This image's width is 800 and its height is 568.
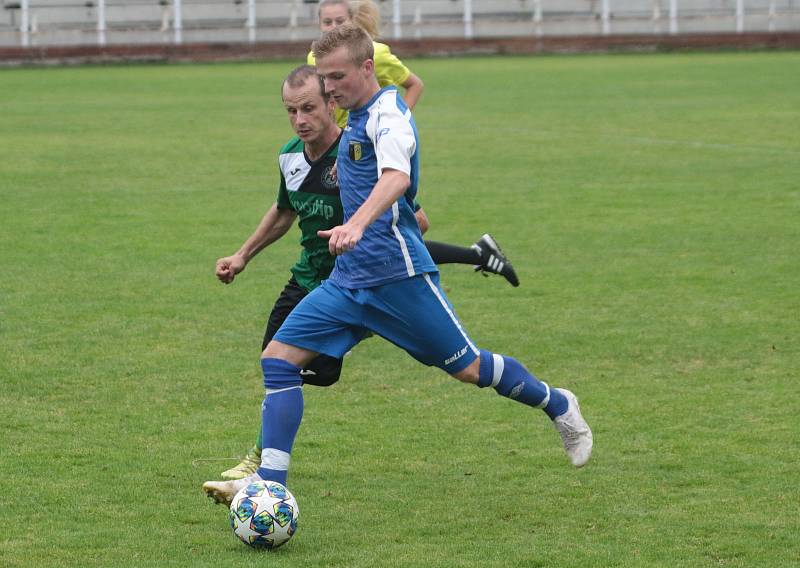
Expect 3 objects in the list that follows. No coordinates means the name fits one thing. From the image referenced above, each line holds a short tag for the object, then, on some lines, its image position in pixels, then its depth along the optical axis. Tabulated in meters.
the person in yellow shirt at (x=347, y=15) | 17.31
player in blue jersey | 11.09
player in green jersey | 12.16
